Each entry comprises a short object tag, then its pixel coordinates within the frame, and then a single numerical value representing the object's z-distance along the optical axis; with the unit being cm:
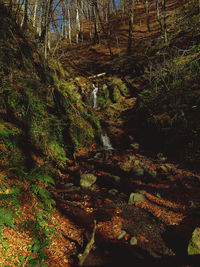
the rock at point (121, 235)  469
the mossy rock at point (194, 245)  386
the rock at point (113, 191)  693
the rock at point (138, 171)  829
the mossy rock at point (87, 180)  742
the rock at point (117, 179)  771
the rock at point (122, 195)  671
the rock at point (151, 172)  809
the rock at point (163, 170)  809
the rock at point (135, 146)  1092
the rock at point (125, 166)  883
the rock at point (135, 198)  631
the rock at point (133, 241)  448
